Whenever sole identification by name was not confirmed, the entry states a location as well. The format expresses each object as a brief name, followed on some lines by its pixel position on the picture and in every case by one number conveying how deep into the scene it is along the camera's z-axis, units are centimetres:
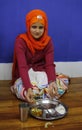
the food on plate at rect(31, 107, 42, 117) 172
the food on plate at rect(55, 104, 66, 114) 176
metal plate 170
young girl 192
